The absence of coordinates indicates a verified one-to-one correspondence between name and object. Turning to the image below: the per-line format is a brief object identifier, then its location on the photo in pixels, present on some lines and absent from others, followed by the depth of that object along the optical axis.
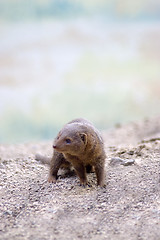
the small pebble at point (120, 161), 6.71
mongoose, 5.52
